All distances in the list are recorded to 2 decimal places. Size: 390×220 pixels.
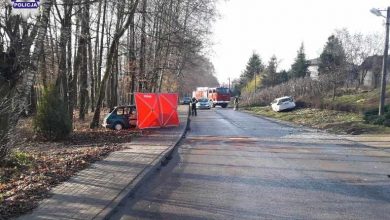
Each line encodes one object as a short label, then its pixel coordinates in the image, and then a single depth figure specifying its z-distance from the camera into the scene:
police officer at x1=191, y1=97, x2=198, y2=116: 47.66
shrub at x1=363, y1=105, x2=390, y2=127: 26.73
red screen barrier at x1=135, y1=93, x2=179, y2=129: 26.55
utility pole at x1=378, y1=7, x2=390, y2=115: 26.20
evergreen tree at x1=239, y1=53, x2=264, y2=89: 123.66
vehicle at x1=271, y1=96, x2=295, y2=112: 50.57
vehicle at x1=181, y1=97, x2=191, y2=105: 97.50
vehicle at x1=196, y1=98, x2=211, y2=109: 73.19
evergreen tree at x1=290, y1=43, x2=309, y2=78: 88.69
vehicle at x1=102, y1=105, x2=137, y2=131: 27.61
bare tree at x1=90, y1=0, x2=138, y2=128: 26.37
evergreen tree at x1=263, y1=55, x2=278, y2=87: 97.25
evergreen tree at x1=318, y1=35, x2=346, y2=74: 65.88
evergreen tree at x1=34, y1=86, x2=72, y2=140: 20.72
